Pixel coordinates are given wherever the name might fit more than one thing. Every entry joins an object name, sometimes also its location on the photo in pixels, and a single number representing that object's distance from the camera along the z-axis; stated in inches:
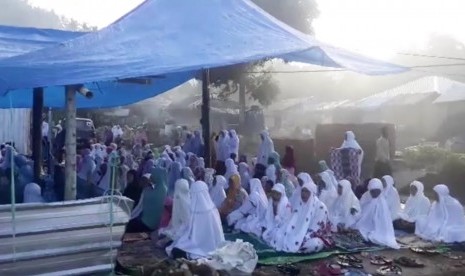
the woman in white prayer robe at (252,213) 316.5
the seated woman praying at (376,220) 307.7
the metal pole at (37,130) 379.9
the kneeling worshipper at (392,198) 353.1
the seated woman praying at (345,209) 330.6
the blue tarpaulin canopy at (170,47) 209.8
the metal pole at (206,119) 414.6
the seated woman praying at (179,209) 292.8
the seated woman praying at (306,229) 283.9
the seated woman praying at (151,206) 325.1
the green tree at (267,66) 989.8
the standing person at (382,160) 462.3
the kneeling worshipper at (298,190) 312.9
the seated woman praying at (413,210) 348.5
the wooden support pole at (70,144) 236.7
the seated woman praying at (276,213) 300.8
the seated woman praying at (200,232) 269.3
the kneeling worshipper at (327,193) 344.8
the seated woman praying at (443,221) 313.3
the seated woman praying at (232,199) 335.9
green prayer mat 267.4
